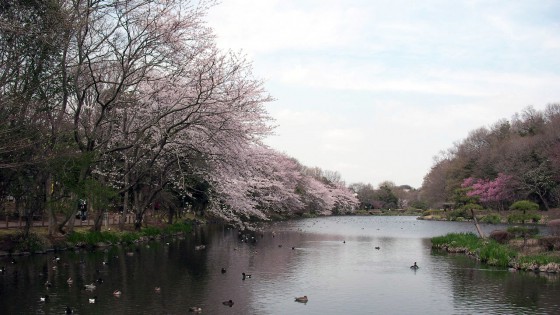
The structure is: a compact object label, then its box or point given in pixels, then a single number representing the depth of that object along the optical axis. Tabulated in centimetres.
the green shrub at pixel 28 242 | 2502
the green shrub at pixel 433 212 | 8145
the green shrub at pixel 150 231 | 3516
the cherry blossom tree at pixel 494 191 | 6525
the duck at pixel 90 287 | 1720
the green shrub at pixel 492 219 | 5781
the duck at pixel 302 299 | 1650
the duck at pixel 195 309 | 1475
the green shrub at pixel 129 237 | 3179
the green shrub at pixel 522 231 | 2803
